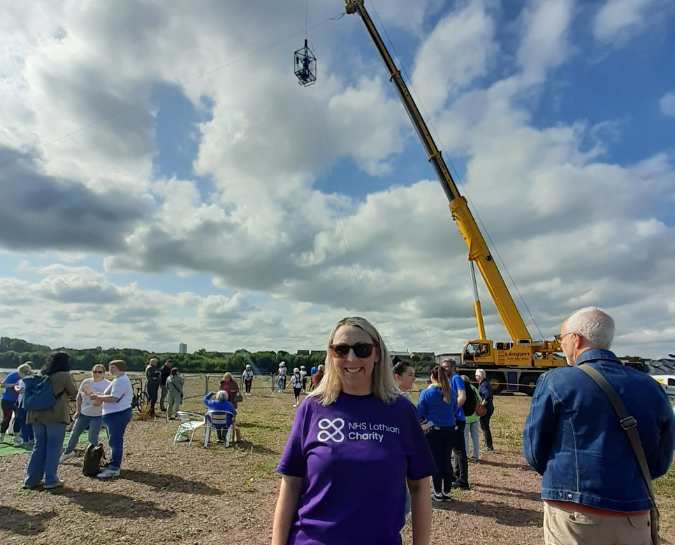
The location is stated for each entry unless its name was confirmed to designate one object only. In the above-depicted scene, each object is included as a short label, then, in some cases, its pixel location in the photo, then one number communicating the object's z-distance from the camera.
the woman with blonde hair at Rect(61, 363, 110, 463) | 7.55
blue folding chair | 10.02
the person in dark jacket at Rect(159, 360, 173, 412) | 14.45
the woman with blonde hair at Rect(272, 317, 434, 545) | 1.85
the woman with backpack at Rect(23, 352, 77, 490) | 6.08
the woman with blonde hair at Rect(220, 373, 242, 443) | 11.62
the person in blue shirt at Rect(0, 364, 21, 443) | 9.95
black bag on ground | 7.14
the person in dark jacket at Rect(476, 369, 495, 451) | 9.43
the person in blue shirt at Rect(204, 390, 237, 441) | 10.27
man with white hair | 2.29
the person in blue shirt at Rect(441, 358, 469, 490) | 6.74
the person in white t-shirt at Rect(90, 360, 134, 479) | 7.04
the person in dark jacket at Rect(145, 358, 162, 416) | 13.84
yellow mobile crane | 21.47
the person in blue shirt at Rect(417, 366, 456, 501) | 5.97
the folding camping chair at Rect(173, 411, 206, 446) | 9.95
